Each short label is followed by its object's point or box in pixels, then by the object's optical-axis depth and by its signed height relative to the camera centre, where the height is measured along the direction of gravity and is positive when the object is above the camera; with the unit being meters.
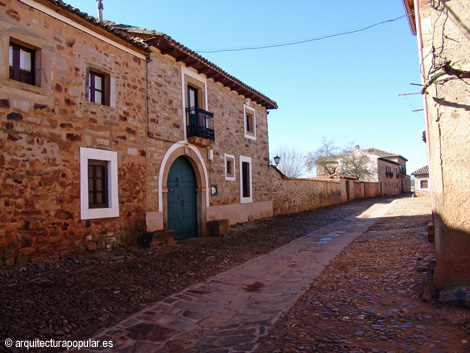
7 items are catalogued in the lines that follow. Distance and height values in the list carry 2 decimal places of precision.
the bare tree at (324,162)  41.00 +4.09
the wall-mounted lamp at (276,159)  16.74 +1.87
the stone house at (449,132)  3.76 +0.71
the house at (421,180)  40.06 +1.24
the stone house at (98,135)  5.56 +1.48
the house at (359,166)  40.94 +3.43
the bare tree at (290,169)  42.80 +3.31
